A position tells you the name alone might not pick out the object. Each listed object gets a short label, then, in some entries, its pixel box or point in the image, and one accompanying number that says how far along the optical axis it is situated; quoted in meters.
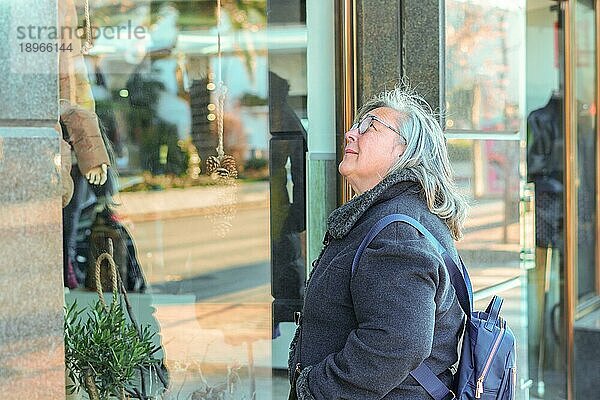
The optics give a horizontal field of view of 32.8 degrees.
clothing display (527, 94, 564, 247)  6.91
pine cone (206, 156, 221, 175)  4.66
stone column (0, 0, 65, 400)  2.86
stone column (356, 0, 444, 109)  4.42
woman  2.64
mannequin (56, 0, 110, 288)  3.59
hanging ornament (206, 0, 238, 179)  4.59
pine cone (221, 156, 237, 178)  4.58
